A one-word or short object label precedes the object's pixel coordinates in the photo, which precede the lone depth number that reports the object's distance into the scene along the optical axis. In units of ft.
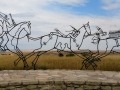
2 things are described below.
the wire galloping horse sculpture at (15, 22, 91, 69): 33.55
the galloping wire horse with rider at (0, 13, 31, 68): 33.30
